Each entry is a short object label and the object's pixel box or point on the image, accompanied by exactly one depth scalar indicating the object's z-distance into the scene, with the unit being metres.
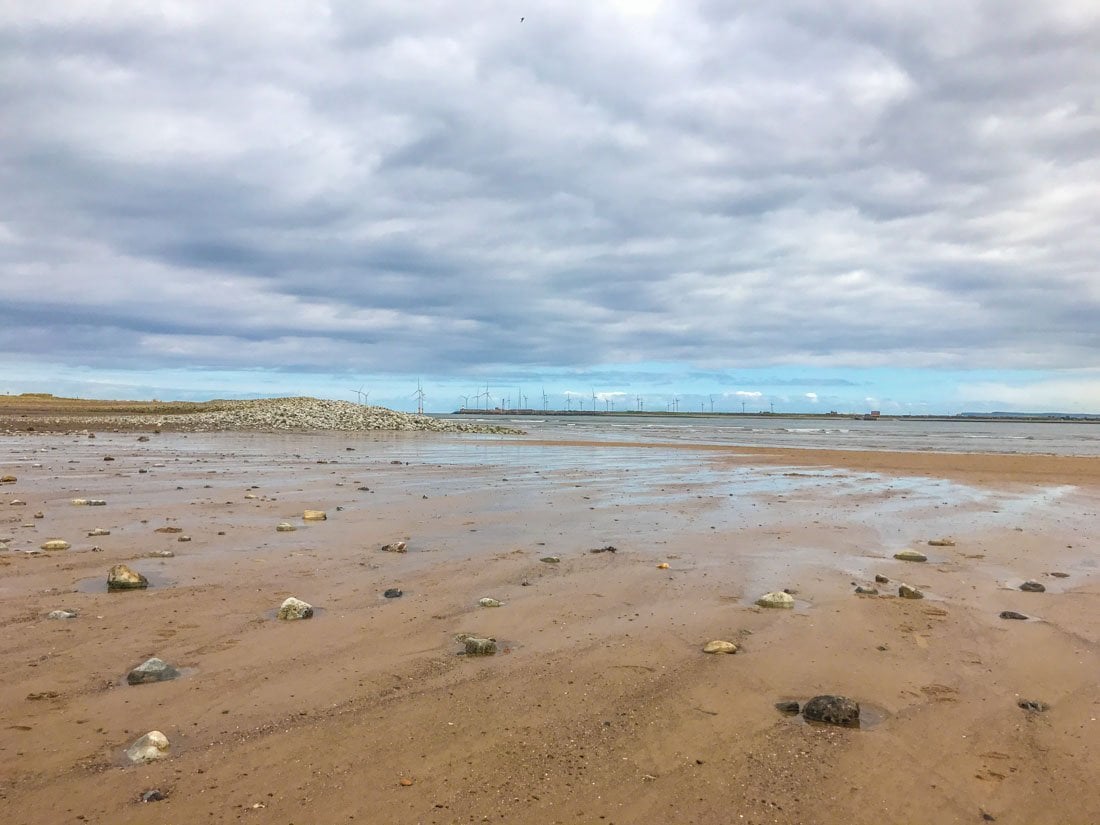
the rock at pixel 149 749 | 4.04
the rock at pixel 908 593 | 7.84
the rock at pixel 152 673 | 5.17
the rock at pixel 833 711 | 4.69
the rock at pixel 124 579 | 7.39
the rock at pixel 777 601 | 7.38
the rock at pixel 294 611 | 6.69
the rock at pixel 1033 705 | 5.00
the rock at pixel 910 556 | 9.93
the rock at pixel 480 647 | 5.88
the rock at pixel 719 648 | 6.00
